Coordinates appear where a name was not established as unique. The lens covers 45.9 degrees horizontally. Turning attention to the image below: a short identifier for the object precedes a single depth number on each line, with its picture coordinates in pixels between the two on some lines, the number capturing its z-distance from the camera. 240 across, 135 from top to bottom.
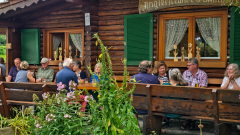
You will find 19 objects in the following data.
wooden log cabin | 6.34
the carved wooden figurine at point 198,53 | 6.54
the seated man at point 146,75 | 5.11
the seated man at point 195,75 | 5.94
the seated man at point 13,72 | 8.05
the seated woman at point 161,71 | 6.26
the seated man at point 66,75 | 5.30
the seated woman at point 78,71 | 7.29
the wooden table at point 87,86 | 6.04
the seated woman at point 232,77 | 5.24
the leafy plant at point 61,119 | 3.28
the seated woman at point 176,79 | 5.03
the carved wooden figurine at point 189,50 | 6.64
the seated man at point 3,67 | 9.22
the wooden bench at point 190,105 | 3.98
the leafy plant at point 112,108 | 2.69
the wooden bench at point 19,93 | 5.25
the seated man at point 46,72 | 7.83
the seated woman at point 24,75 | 6.65
